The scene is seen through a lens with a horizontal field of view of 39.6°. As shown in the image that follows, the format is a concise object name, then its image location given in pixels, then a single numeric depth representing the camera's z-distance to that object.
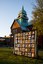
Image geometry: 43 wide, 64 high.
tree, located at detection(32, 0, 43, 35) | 10.63
